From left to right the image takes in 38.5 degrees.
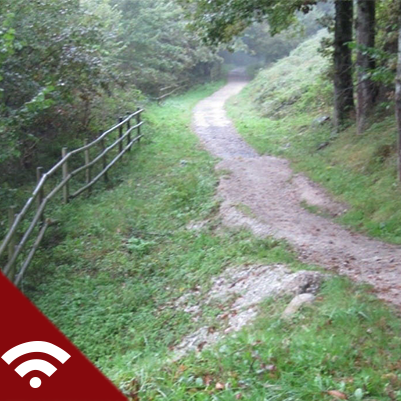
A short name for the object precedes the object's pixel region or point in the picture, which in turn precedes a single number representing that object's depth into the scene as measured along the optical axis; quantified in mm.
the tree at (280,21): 14461
